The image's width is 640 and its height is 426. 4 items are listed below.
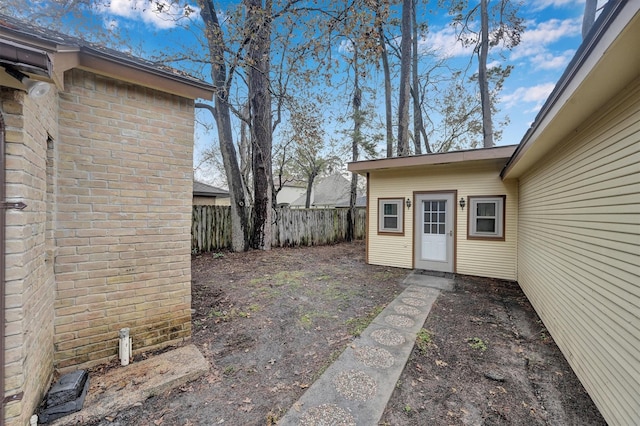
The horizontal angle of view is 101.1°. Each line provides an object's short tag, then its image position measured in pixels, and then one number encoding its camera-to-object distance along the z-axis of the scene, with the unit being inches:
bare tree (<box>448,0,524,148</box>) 395.2
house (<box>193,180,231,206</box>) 514.9
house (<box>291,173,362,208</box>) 1142.8
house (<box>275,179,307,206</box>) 1438.2
